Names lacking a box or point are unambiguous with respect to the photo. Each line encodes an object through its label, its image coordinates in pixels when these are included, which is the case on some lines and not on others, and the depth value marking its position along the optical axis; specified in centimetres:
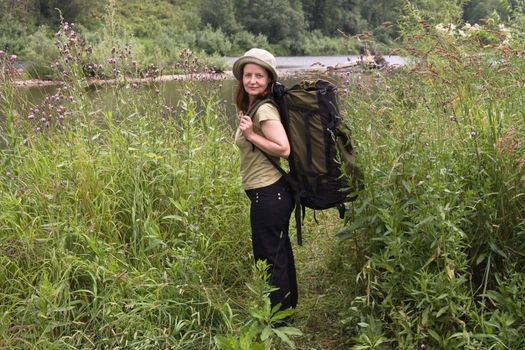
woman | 294
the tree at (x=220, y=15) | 6297
